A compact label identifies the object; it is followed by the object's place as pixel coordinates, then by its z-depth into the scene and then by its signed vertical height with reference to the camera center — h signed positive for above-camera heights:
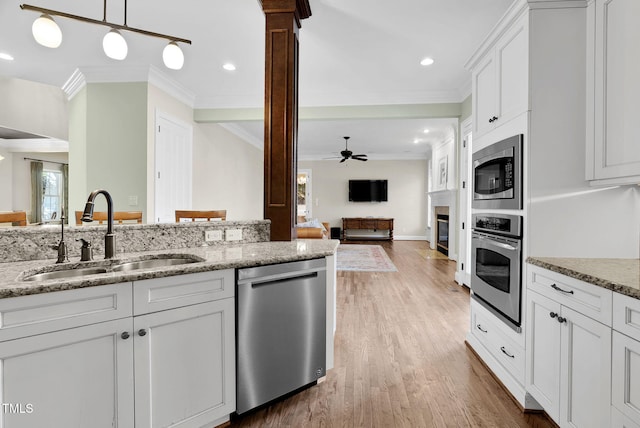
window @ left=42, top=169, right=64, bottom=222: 7.61 +0.46
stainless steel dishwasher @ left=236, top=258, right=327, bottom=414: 1.58 -0.64
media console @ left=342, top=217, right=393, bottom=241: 9.78 -0.42
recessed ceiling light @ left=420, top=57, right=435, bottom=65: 3.53 +1.73
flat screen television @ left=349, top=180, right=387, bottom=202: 10.00 +0.70
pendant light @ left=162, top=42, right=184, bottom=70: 2.05 +1.03
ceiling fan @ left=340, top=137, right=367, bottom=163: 7.46 +1.39
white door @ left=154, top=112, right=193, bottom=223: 4.19 +0.63
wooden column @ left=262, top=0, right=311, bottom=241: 2.34 +0.72
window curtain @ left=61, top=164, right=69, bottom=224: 8.05 +0.77
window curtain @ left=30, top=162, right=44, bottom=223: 7.31 +0.43
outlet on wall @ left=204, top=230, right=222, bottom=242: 2.07 -0.16
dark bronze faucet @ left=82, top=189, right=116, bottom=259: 1.49 -0.14
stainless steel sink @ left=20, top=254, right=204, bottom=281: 1.34 -0.27
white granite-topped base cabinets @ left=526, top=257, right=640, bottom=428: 1.11 -0.53
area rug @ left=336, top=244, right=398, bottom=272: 5.57 -0.98
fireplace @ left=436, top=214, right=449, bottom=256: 7.12 -0.51
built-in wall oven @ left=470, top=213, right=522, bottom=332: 1.81 -0.33
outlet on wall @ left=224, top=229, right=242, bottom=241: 2.16 -0.17
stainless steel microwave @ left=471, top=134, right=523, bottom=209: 1.79 +0.24
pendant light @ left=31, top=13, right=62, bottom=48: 1.71 +0.99
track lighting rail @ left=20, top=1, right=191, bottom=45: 1.68 +1.08
